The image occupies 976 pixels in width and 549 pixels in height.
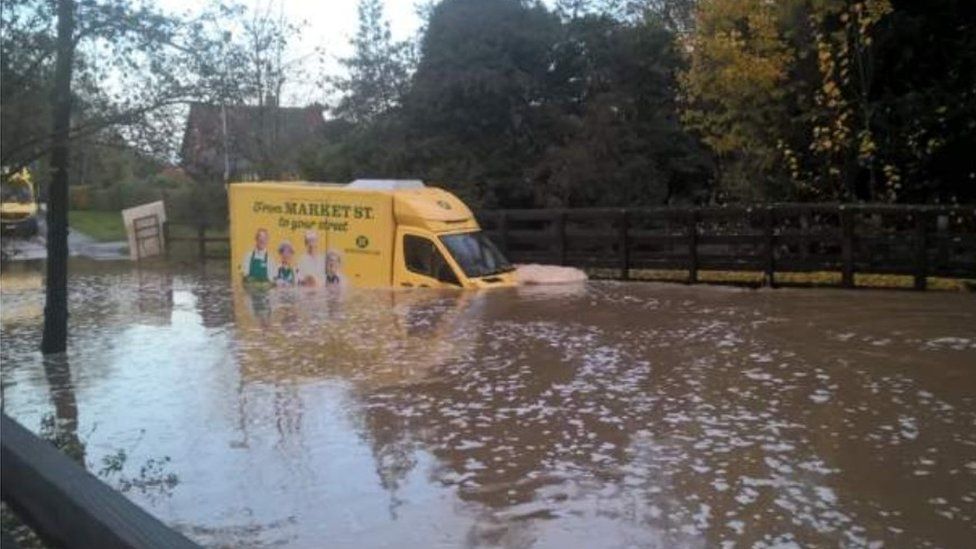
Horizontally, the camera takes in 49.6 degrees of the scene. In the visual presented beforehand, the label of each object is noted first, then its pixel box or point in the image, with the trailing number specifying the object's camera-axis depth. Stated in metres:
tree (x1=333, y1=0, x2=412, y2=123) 30.78
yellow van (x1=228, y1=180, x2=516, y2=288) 19.61
